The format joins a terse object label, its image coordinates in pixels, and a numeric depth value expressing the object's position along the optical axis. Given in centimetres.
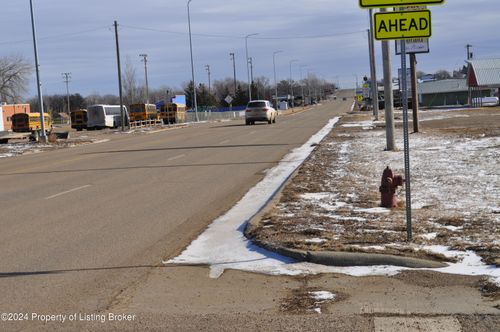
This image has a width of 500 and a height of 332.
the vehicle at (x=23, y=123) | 4941
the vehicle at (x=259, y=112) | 4988
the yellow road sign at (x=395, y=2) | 738
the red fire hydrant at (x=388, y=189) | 975
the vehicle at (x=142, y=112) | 6956
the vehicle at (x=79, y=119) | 7052
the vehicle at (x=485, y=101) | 7579
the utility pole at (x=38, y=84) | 3588
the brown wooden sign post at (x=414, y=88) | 2819
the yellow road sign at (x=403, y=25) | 747
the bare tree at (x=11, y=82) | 10462
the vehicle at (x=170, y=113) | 7438
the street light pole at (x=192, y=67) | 6557
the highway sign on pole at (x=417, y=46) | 2103
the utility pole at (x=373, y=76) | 4256
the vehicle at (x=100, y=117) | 6781
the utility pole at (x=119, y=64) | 5288
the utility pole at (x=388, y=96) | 2027
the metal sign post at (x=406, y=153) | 768
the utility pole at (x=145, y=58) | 11908
